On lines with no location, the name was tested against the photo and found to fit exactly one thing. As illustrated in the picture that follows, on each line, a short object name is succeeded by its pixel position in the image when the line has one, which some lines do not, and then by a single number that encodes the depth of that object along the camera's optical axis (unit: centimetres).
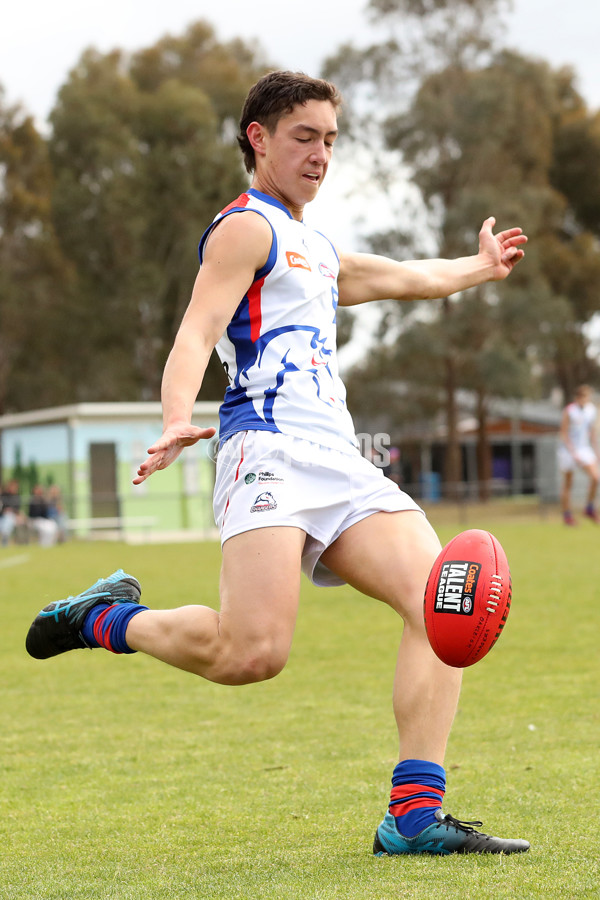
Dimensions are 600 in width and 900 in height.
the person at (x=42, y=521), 2668
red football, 342
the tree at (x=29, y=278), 4559
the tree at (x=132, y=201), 4288
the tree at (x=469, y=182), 3916
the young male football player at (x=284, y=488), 351
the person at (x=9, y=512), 2674
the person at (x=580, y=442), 1962
